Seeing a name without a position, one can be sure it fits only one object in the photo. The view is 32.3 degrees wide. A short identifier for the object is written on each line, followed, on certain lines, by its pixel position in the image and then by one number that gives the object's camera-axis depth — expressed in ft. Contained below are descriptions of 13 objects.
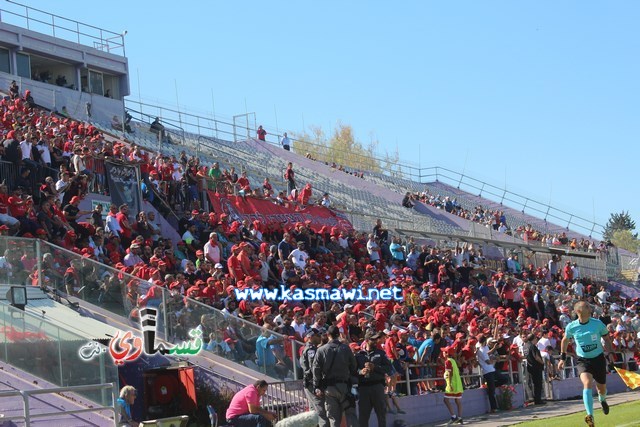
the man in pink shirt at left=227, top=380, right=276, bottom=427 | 48.26
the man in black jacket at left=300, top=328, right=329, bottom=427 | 50.65
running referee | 48.06
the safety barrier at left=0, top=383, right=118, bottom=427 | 44.21
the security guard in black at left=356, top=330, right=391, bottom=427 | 53.72
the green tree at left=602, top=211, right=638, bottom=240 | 384.06
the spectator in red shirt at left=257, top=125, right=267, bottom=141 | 180.24
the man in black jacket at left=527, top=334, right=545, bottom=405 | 78.64
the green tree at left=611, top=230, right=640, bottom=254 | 341.37
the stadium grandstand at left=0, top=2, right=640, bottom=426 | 55.26
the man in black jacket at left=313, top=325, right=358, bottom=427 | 49.75
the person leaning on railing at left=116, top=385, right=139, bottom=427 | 48.65
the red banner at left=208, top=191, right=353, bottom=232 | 95.96
